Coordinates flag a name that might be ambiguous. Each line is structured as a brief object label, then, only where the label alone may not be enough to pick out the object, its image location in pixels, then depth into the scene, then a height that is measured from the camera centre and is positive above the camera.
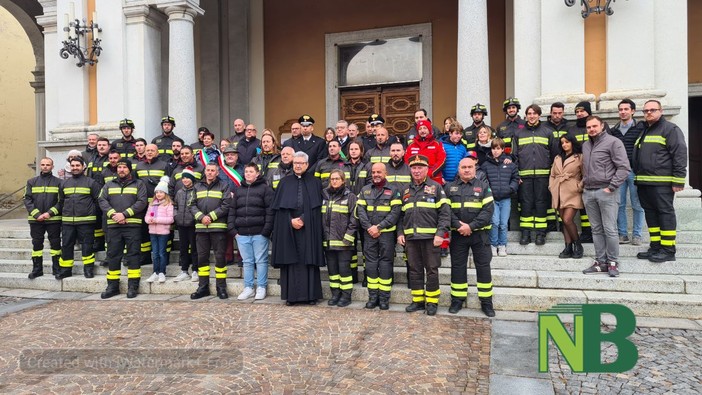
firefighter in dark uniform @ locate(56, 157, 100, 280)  7.67 -0.29
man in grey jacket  6.05 +0.04
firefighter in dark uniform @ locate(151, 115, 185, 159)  8.83 +0.96
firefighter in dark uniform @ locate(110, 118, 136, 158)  8.76 +0.95
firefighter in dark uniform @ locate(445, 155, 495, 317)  5.80 -0.49
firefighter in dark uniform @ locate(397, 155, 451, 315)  5.83 -0.43
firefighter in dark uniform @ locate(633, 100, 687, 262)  6.10 +0.20
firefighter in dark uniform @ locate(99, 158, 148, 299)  7.20 -0.44
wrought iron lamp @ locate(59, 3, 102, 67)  10.13 +3.17
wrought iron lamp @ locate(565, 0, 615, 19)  7.71 +2.83
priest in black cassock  6.46 -0.55
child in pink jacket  7.29 -0.40
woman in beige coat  6.50 +0.02
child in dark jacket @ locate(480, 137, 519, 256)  6.76 +0.08
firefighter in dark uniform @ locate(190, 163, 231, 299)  6.88 -0.46
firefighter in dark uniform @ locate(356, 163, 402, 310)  6.06 -0.43
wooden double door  12.66 +2.24
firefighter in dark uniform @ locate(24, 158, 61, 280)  7.87 -0.20
